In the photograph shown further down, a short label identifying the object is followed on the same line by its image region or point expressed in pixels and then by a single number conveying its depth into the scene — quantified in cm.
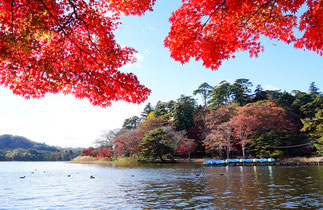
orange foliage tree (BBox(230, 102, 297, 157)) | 3466
